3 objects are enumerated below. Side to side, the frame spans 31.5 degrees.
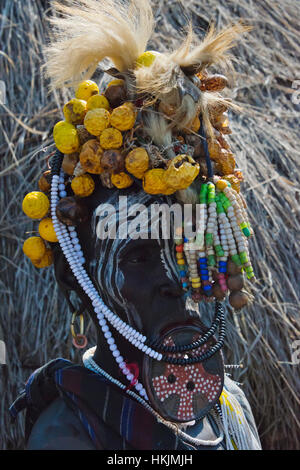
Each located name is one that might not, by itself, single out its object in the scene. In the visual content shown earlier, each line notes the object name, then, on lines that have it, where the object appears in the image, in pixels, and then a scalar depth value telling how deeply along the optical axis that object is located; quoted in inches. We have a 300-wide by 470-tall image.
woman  53.9
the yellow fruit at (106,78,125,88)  57.8
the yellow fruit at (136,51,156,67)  55.8
